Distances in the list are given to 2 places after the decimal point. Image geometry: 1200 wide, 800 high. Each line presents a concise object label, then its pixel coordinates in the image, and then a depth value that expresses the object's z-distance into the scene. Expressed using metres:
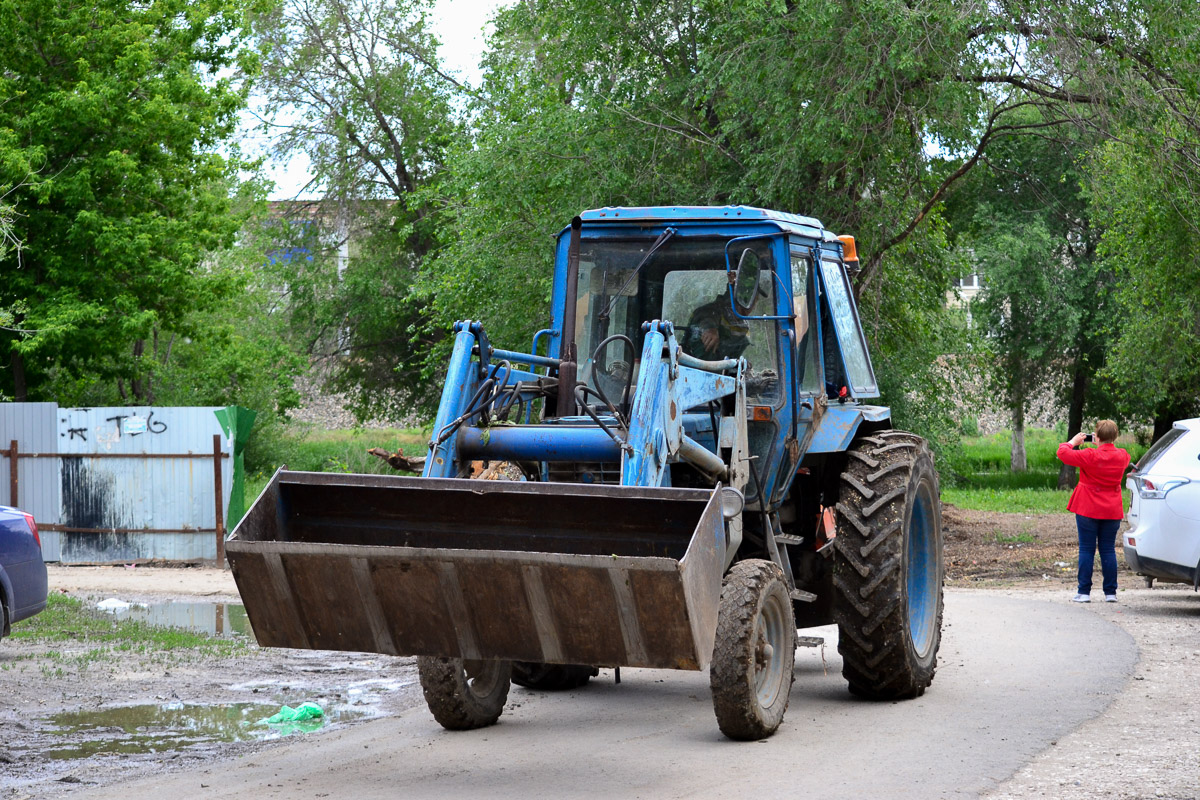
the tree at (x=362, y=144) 34.28
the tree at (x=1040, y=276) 32.56
